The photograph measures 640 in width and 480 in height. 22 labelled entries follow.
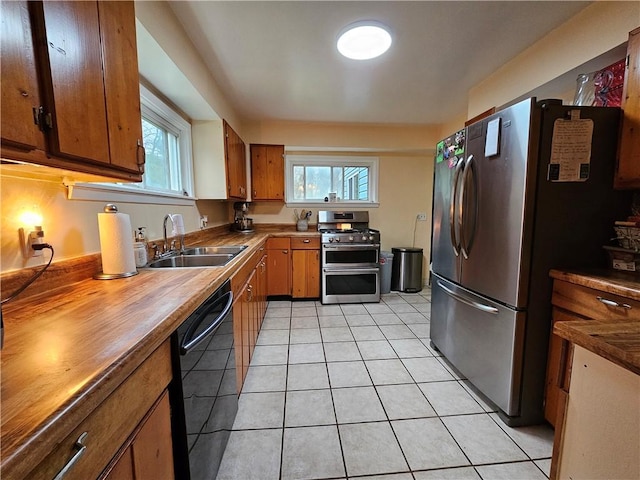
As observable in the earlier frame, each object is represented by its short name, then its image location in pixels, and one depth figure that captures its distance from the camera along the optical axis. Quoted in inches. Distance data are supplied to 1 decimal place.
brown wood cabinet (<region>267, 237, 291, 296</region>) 134.9
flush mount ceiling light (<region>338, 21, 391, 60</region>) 69.4
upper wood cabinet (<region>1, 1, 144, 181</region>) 26.0
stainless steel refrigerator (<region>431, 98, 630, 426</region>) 53.5
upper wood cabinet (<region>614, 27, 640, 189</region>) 50.9
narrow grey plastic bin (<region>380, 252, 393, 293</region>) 151.0
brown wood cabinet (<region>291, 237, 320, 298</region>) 135.6
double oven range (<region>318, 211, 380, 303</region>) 133.0
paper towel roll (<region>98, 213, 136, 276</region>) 47.1
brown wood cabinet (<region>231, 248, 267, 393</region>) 63.1
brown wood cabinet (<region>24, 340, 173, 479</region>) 18.1
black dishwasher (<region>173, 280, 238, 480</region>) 34.1
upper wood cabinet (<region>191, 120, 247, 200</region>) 105.0
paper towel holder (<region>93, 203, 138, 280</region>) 47.4
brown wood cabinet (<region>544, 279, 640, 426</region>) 44.3
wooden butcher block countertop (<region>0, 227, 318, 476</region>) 15.6
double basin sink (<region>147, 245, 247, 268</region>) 70.0
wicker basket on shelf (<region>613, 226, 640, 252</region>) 51.3
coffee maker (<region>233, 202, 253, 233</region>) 144.7
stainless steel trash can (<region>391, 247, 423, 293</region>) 152.2
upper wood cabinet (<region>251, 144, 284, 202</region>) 145.8
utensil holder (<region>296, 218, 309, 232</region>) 153.2
